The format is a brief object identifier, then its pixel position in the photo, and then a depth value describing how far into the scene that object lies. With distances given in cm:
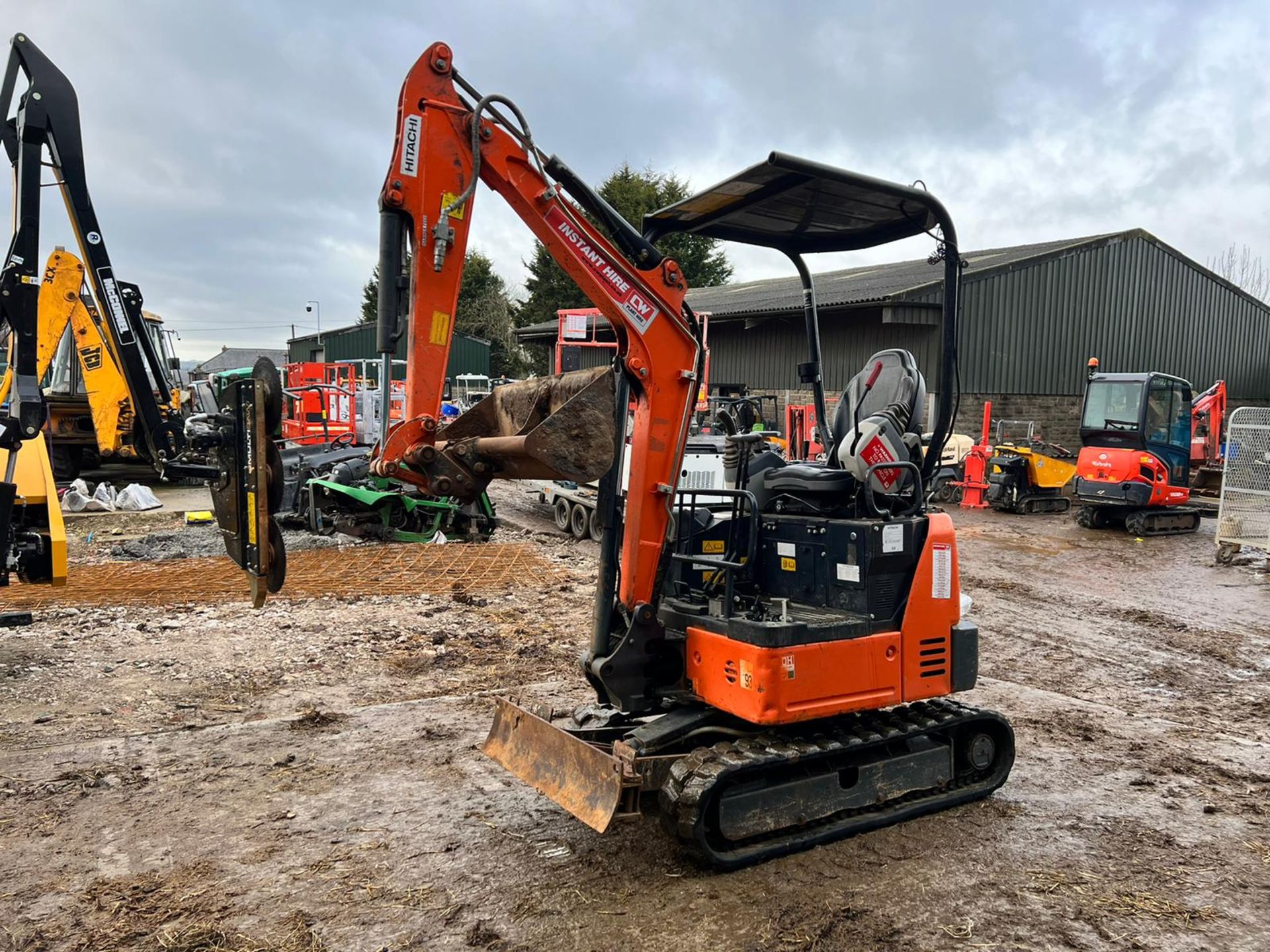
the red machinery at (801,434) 1788
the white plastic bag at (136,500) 1413
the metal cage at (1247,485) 1130
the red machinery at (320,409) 1738
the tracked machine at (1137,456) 1478
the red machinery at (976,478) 1731
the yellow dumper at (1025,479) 1697
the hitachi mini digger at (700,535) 377
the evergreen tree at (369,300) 5225
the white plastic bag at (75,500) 1373
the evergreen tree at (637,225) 4172
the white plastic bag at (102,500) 1396
